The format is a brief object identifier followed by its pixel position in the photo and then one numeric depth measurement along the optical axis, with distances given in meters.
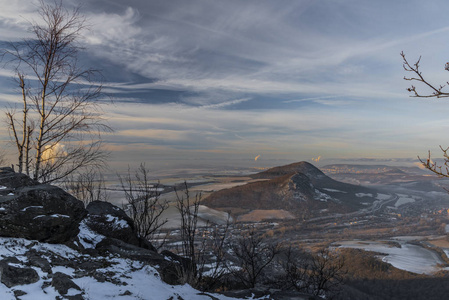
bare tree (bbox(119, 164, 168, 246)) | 15.76
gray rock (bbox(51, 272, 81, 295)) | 5.68
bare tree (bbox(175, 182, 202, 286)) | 10.52
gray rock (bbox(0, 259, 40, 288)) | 5.49
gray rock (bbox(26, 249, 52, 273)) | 6.35
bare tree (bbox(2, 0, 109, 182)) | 10.21
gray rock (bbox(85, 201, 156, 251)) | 11.47
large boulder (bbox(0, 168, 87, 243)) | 7.54
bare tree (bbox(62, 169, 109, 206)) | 20.61
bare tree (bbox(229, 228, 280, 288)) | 17.18
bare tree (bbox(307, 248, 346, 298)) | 22.39
